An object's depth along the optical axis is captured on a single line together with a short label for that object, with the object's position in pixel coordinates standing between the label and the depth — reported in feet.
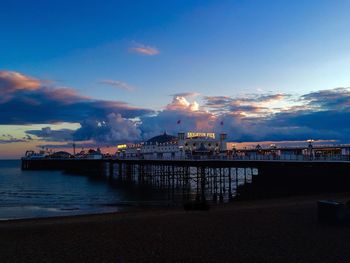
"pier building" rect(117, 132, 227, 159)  280.12
